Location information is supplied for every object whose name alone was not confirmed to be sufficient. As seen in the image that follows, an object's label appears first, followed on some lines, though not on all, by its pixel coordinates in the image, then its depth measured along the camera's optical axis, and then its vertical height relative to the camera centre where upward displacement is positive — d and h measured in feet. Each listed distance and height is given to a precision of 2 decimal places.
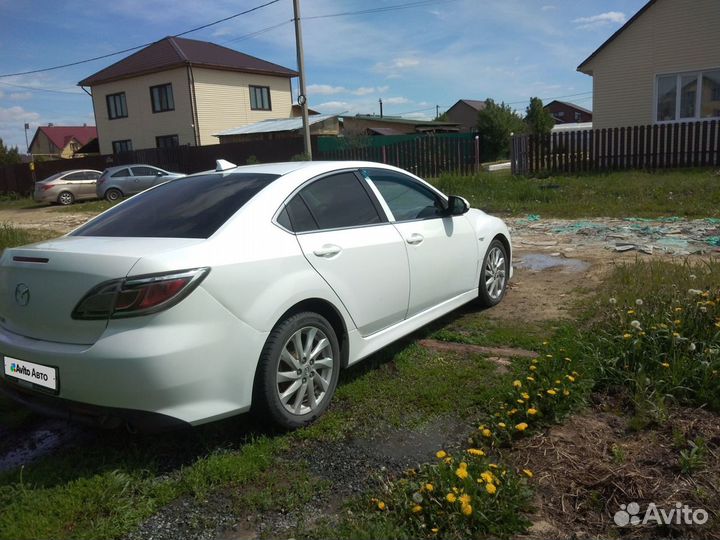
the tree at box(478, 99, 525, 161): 129.29 +6.30
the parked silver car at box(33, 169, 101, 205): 81.00 -0.17
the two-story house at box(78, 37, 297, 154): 113.39 +16.71
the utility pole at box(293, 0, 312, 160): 68.54 +11.94
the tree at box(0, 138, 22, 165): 158.51 +8.91
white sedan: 9.01 -2.03
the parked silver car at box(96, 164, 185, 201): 77.30 +0.18
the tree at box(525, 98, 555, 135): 146.30 +9.94
